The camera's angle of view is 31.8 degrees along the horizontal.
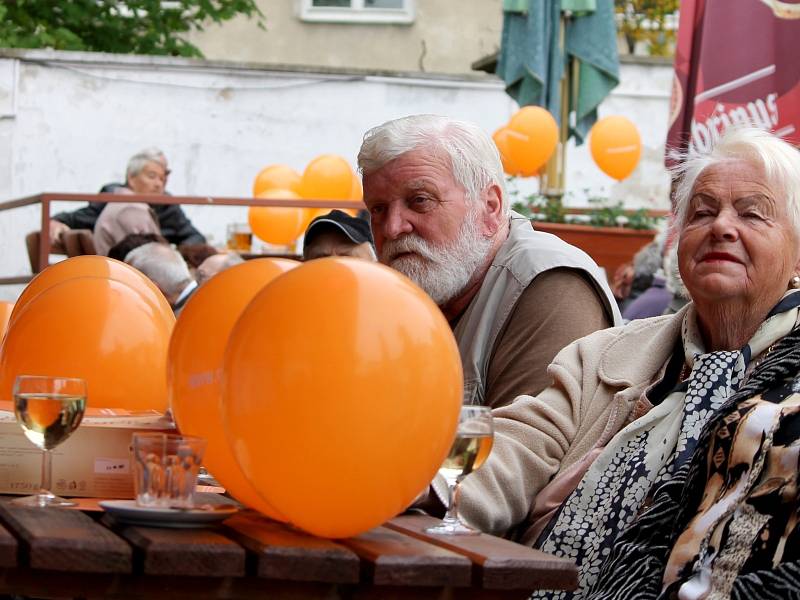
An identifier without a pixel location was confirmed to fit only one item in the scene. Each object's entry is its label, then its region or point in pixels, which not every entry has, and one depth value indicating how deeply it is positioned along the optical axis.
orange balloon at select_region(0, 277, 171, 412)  2.48
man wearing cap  4.98
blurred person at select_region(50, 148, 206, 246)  9.37
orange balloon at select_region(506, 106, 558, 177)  9.79
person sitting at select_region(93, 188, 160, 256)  8.59
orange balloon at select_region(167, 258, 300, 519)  2.03
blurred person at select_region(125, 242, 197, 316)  6.19
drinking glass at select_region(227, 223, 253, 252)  9.74
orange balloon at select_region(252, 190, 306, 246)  9.30
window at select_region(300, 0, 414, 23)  18.78
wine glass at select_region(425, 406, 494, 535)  2.08
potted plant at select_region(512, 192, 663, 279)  9.12
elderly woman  2.75
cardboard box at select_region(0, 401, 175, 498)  2.17
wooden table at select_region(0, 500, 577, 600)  1.69
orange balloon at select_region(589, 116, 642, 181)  10.96
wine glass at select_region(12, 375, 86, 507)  2.02
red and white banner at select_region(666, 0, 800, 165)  4.56
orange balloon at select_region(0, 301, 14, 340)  3.29
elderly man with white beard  3.48
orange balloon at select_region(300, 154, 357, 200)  9.55
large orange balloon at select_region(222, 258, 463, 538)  1.73
